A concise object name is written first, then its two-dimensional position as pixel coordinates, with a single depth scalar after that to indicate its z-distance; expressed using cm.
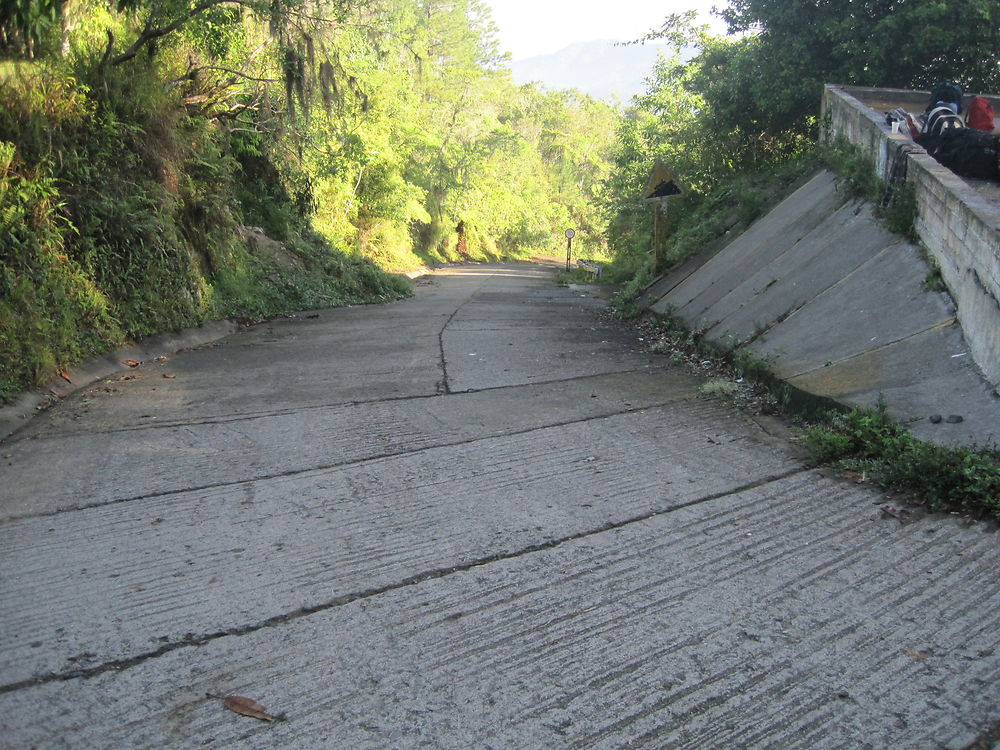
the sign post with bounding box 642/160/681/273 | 1365
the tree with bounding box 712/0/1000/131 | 1482
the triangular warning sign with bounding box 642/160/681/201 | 1363
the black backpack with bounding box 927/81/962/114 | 1125
